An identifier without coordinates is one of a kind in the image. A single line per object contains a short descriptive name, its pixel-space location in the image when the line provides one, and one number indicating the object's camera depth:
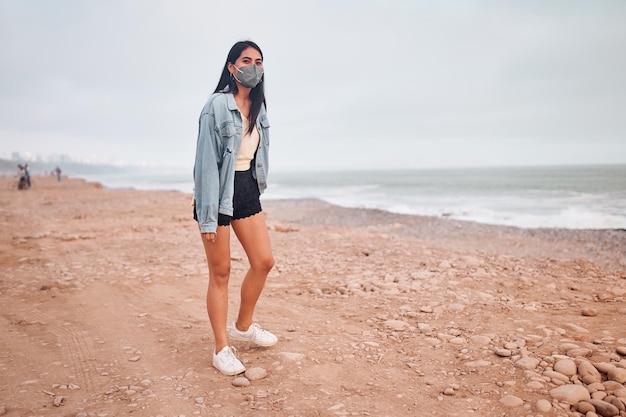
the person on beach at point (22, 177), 29.59
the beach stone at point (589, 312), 4.12
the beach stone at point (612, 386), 2.65
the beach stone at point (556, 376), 2.81
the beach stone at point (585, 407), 2.46
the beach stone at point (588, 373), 2.76
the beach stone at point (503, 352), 3.24
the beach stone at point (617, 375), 2.73
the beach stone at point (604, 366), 2.85
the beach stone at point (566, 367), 2.88
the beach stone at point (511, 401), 2.56
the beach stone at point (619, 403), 2.44
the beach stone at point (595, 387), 2.65
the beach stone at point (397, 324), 3.98
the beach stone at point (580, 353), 3.11
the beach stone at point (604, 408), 2.41
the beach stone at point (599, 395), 2.56
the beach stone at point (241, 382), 2.87
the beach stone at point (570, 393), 2.56
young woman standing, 2.87
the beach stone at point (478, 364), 3.10
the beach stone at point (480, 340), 3.51
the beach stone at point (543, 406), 2.48
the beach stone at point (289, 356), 3.24
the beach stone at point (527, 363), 3.01
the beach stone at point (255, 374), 2.96
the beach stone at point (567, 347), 3.22
